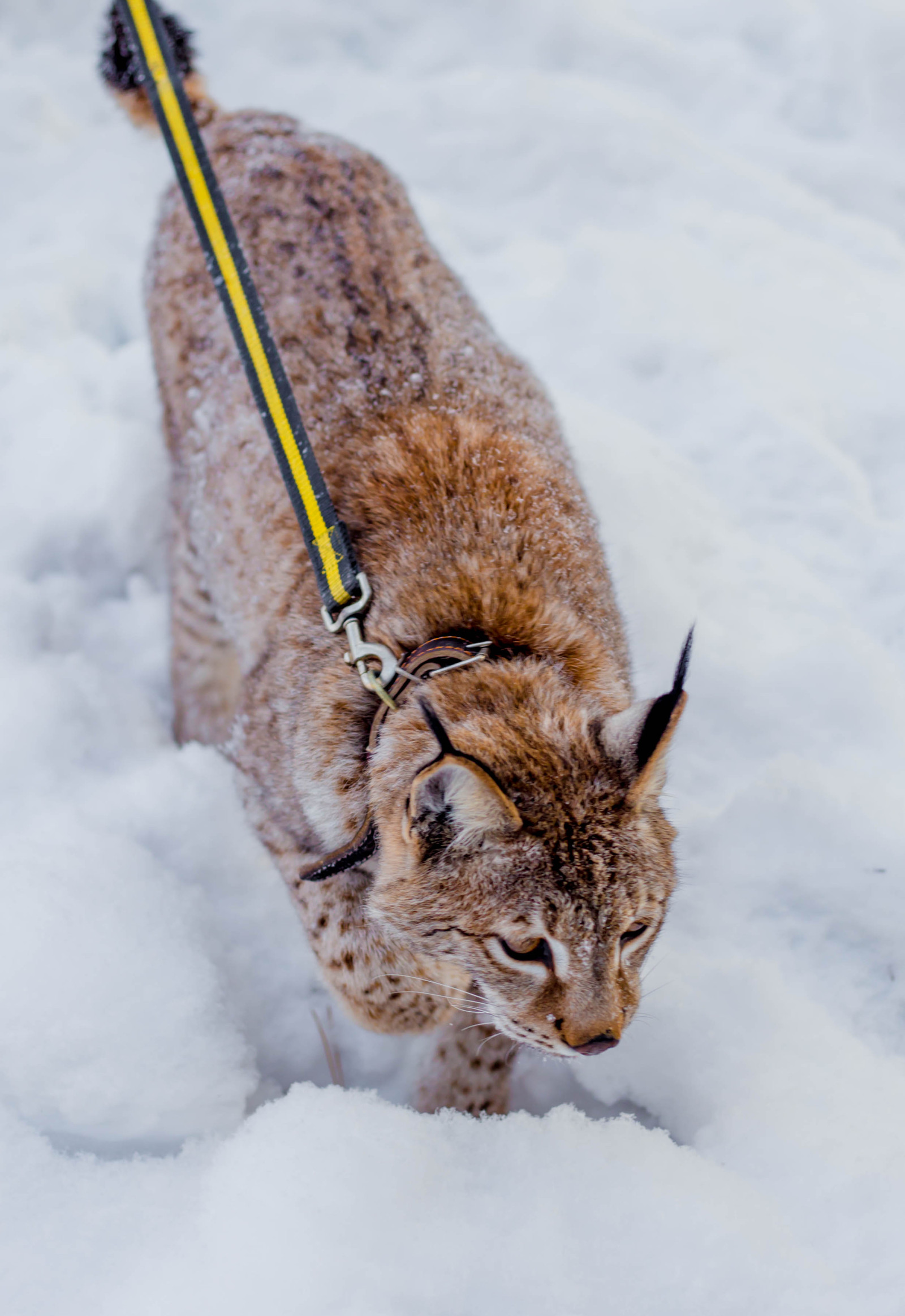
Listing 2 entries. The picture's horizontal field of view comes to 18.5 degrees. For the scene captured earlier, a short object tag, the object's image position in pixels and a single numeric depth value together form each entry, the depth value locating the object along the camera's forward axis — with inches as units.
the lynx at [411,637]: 53.1
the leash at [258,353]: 57.2
